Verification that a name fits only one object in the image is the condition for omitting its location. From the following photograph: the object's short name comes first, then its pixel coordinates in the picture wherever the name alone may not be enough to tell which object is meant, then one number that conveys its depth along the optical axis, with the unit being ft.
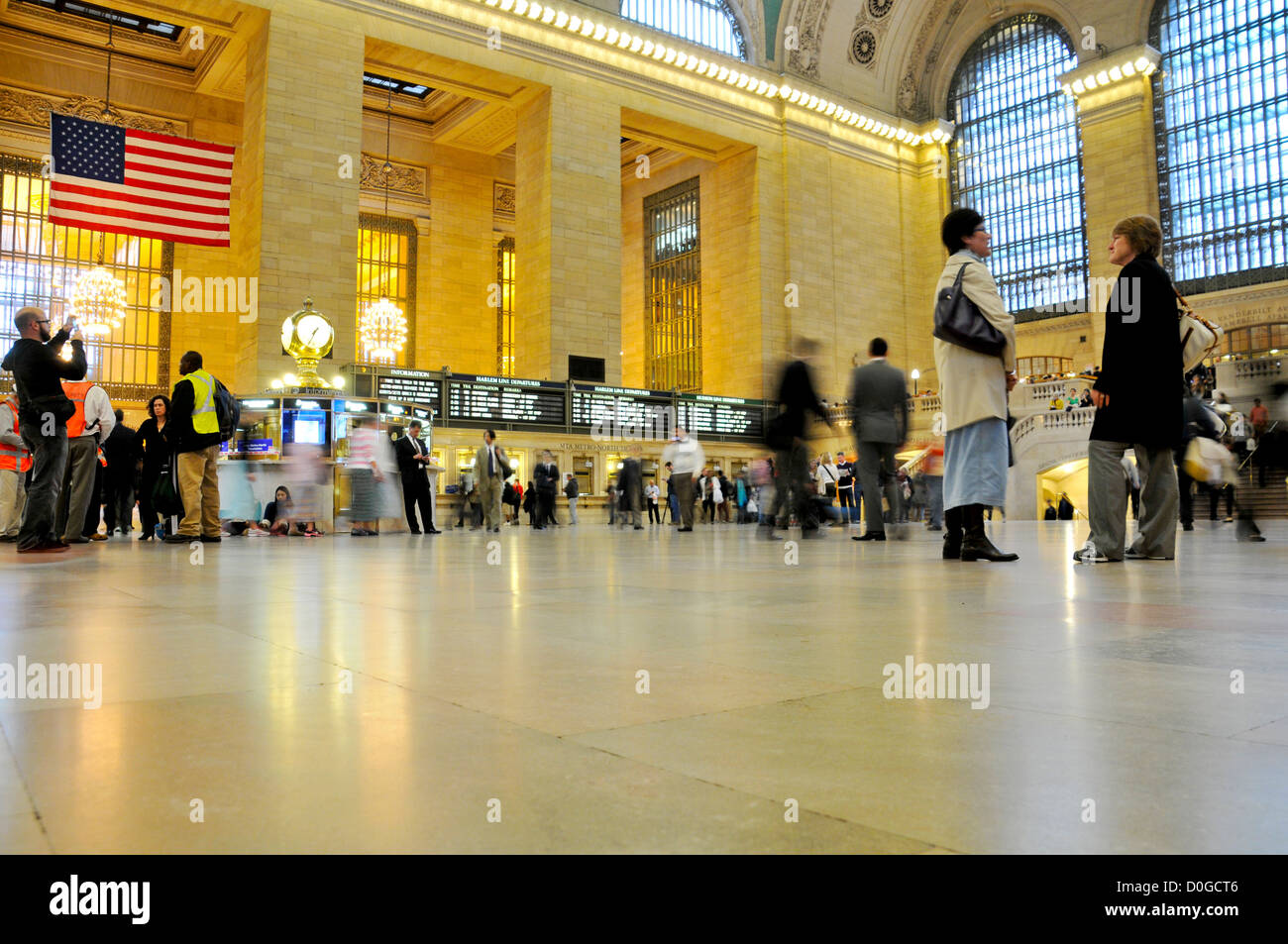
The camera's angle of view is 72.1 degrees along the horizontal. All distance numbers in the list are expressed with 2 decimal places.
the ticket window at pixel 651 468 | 70.85
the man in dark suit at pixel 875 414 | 24.23
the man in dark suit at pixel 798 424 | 26.58
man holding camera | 19.95
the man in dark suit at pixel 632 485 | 49.37
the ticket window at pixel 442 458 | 58.65
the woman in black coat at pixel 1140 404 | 14.99
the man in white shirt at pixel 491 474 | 41.09
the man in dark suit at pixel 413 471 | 37.11
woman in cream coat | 15.74
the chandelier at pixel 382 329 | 71.20
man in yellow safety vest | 25.84
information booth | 36.47
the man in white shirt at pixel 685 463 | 36.35
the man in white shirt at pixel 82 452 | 25.34
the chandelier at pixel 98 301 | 59.82
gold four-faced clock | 44.45
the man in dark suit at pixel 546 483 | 47.78
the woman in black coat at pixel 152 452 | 31.37
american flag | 47.57
